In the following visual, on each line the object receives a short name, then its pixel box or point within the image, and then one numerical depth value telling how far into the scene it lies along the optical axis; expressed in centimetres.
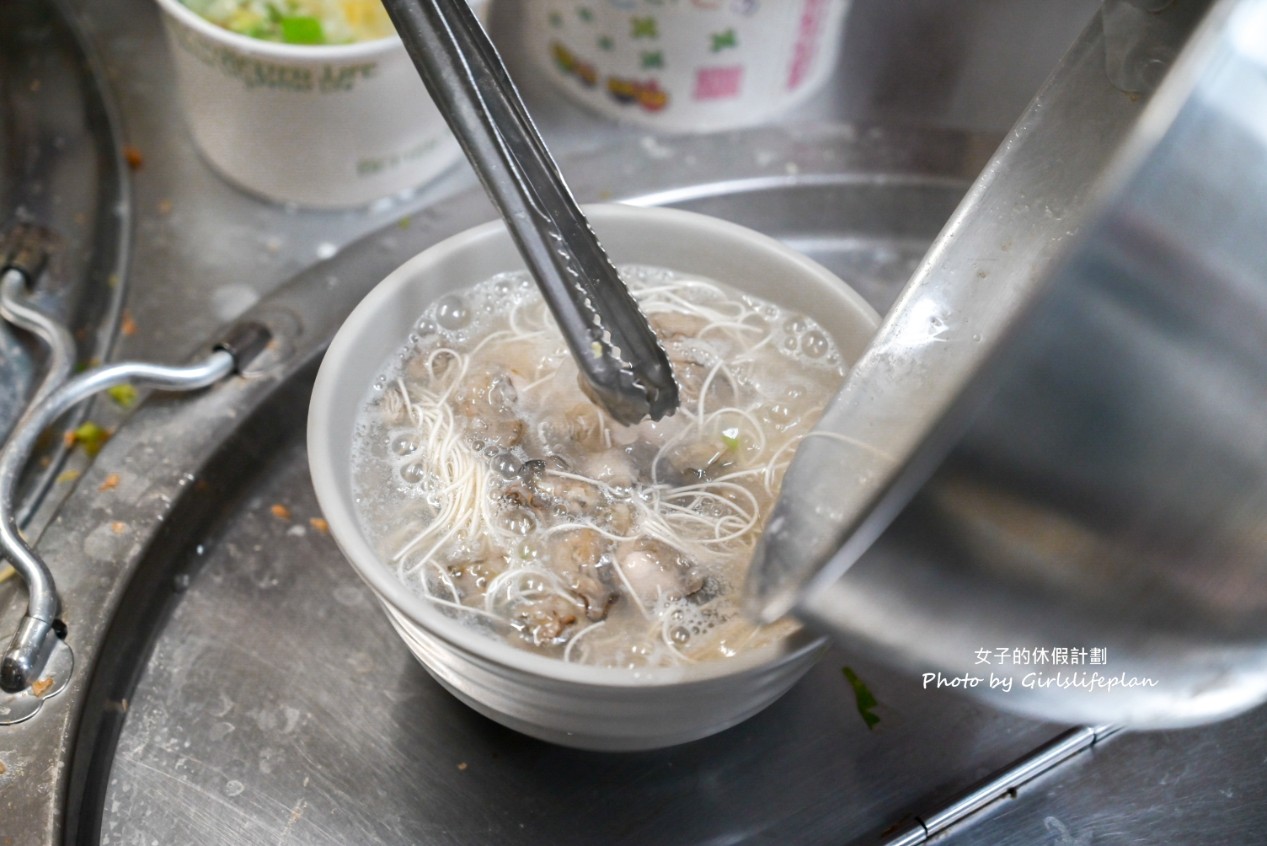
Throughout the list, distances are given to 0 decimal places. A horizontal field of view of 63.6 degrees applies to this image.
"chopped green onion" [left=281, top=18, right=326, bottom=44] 94
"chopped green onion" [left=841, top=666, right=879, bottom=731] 72
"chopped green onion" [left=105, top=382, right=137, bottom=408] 88
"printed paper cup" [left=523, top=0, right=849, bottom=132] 98
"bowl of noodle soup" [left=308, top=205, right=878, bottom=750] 56
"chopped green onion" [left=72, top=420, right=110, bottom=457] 84
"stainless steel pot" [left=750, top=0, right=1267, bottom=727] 37
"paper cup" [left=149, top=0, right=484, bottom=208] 88
